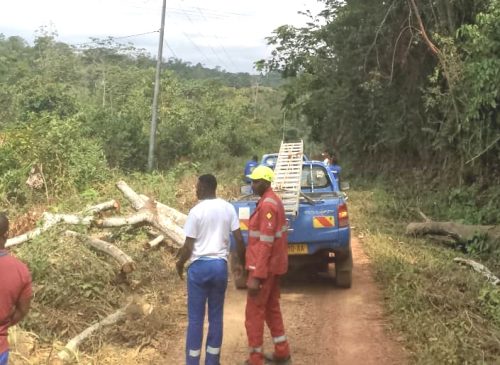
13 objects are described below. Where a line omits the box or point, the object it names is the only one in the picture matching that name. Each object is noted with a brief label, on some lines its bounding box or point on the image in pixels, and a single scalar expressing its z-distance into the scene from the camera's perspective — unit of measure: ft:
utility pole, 73.87
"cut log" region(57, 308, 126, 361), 18.15
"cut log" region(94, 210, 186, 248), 32.68
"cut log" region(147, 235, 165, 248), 32.43
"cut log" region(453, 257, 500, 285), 26.32
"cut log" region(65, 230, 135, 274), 24.77
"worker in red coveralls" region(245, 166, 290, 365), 17.57
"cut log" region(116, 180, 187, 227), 36.56
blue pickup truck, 25.72
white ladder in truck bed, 25.84
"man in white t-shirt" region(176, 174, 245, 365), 16.66
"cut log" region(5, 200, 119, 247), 28.81
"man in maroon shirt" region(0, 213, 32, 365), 12.05
